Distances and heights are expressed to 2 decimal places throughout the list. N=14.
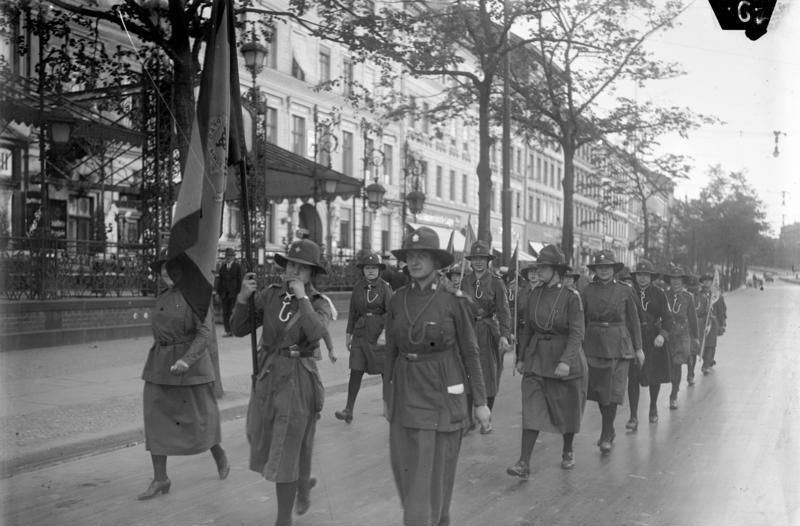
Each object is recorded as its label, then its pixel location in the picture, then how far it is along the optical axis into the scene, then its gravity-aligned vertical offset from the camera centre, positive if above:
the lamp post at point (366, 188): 24.10 +2.08
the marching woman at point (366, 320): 9.31 -0.68
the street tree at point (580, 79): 21.38 +5.37
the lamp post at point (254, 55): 13.03 +3.29
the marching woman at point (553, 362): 6.96 -0.86
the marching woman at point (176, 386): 5.98 -0.95
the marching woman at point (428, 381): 4.95 -0.74
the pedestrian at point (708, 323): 14.36 -1.03
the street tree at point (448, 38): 13.36 +4.23
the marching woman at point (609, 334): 8.16 -0.72
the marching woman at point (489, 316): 8.96 -0.60
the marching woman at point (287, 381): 5.16 -0.78
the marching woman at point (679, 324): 10.82 -0.82
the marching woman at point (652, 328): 9.84 -0.78
